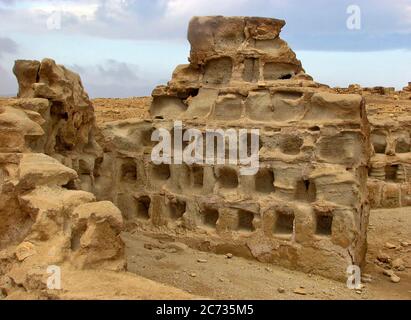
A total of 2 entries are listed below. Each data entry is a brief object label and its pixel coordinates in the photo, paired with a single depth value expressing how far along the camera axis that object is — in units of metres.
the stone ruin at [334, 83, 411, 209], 13.41
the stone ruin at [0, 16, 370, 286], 7.73
